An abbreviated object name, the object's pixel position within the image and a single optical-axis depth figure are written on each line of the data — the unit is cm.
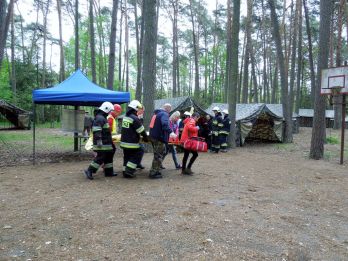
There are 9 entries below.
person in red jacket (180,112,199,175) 738
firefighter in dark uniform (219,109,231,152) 1298
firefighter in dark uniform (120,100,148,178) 712
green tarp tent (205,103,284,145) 1502
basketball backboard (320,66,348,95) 1062
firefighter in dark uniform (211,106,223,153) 1285
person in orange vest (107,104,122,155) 852
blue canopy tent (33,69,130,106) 912
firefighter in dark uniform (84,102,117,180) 703
